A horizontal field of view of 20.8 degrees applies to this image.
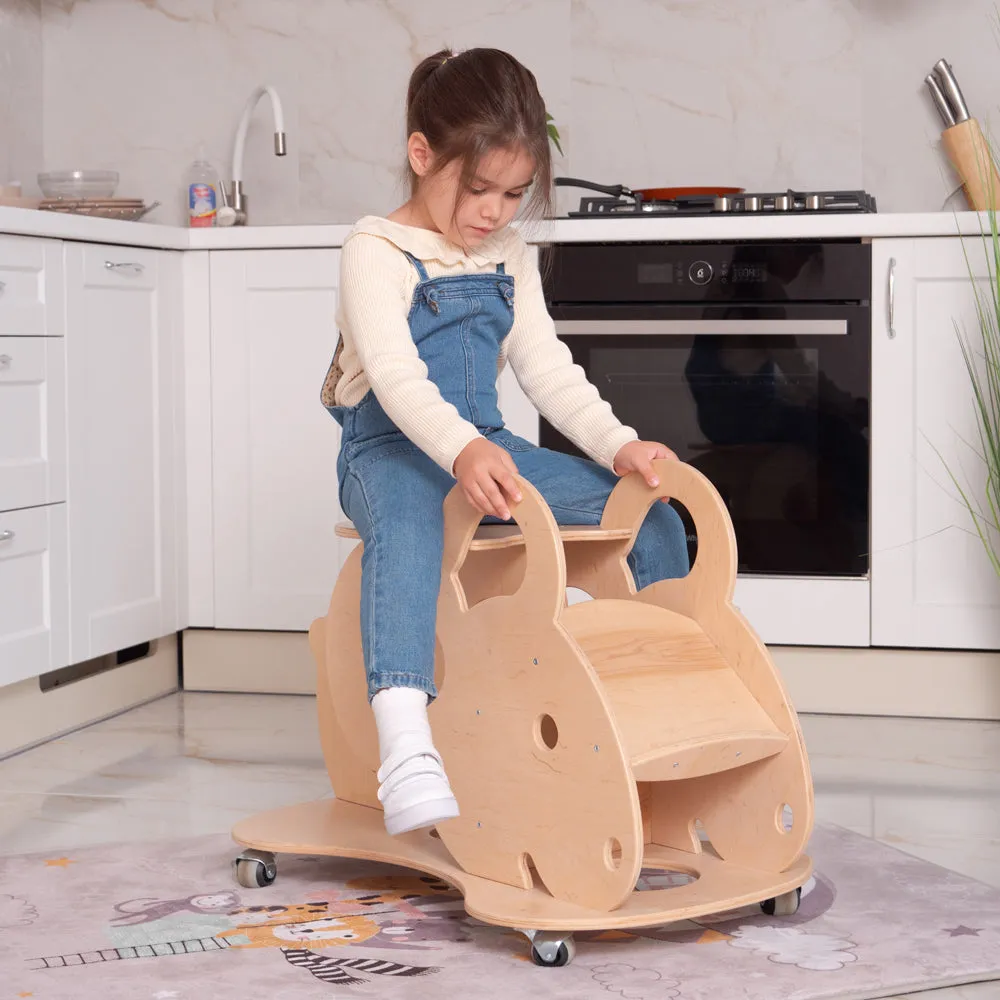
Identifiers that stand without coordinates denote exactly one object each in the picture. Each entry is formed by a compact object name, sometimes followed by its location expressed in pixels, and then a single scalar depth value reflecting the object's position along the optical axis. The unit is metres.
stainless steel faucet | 5.90
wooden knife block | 5.52
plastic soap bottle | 5.97
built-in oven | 5.06
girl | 2.96
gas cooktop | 5.11
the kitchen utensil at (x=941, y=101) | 5.81
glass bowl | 5.71
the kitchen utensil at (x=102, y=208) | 5.42
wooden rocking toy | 2.77
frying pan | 5.52
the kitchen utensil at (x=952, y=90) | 5.78
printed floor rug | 2.73
